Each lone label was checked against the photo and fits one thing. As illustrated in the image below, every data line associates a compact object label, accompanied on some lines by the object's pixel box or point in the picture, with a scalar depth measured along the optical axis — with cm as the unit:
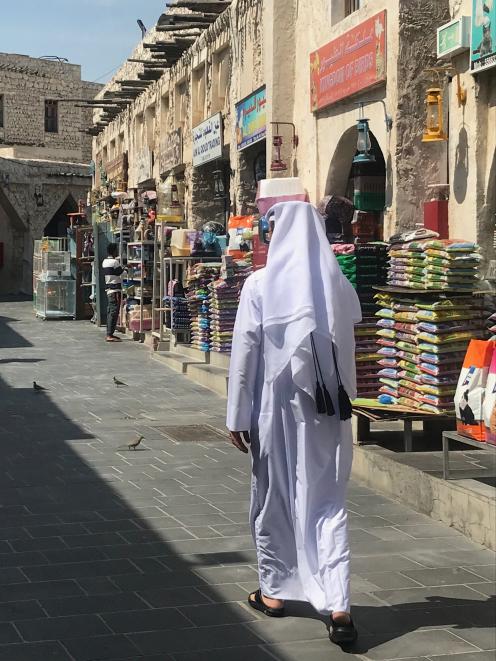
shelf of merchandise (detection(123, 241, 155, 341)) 1950
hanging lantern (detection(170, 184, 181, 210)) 2231
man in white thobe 468
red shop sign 1131
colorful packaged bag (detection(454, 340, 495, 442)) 645
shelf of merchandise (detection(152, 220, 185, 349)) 1792
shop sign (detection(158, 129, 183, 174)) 2269
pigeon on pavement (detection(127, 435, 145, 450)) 909
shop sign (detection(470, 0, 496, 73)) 909
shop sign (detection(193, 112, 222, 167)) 1928
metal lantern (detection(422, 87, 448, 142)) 1021
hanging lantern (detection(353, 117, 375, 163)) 1120
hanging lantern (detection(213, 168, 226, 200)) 2114
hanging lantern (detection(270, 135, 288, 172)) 1458
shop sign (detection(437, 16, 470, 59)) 967
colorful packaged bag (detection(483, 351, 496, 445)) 628
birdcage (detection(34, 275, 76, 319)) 2644
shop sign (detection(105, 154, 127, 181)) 3006
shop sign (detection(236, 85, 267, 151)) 1586
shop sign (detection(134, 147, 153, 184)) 2614
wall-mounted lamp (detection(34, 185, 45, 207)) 4012
